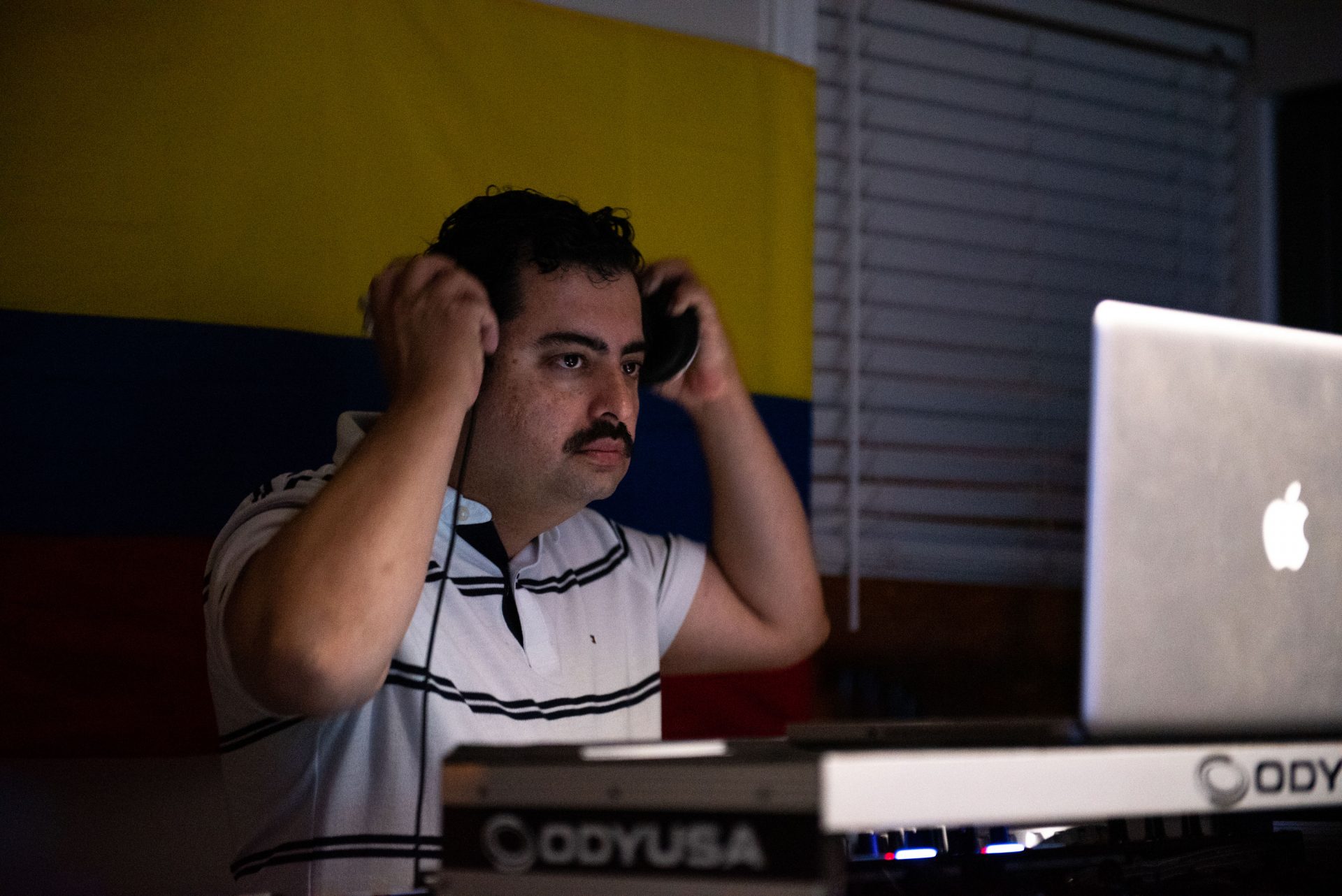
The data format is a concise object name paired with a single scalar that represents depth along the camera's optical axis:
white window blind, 3.89
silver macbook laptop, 2.73
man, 2.89
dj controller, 2.33
